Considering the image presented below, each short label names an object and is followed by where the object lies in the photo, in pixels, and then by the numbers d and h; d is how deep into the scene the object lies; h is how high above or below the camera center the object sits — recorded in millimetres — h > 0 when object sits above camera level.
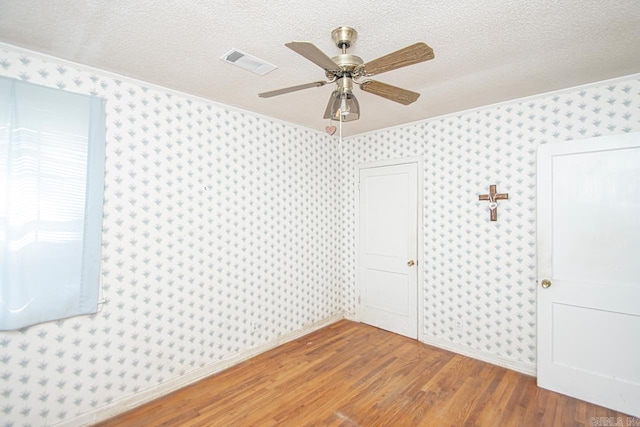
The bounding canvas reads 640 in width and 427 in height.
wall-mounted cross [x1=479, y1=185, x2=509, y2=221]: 2930 +205
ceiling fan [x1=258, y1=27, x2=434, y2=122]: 1312 +743
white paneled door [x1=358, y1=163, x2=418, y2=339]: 3607 -353
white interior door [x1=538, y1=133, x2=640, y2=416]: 2273 -377
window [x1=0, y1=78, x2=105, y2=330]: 1888 +89
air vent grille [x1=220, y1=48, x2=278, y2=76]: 1973 +1085
